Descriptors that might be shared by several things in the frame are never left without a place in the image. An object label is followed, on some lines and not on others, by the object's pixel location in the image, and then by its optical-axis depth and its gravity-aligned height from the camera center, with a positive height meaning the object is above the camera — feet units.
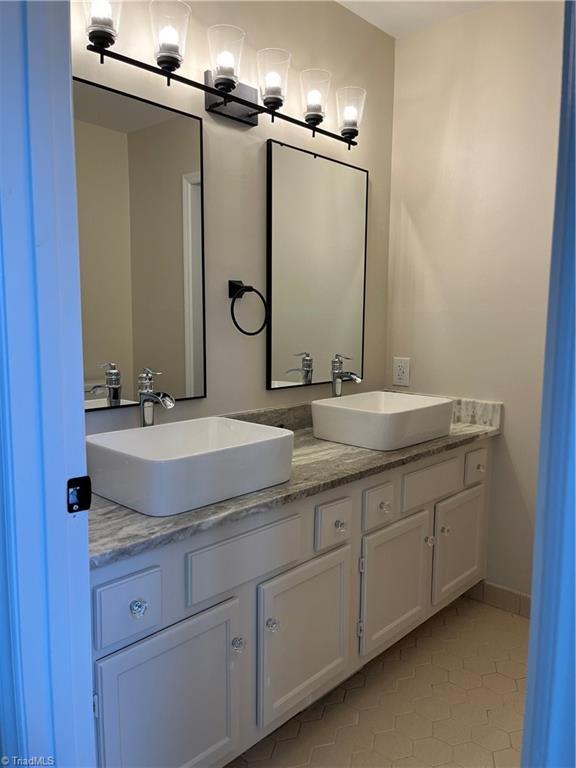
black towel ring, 6.53 +0.39
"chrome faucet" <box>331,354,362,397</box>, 7.79 -0.65
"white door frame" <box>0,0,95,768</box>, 2.67 -0.33
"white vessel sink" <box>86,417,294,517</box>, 4.18 -1.11
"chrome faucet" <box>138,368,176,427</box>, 5.56 -0.69
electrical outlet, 8.76 -0.67
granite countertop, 3.83 -1.39
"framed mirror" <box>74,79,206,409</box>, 5.31 +0.82
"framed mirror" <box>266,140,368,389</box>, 7.05 +0.83
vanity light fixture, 5.35 +2.52
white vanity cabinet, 3.91 -2.40
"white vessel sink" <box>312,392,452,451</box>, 6.32 -1.09
